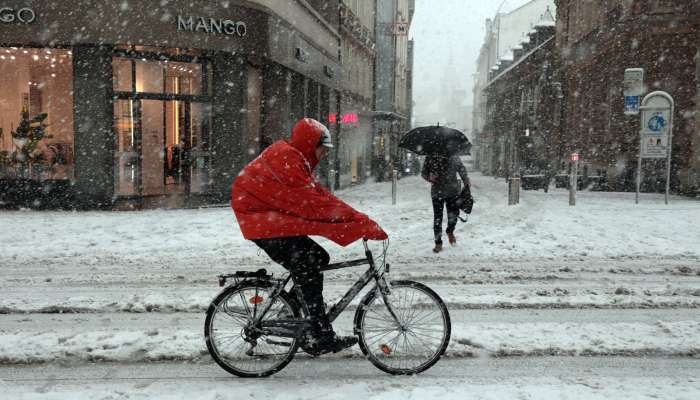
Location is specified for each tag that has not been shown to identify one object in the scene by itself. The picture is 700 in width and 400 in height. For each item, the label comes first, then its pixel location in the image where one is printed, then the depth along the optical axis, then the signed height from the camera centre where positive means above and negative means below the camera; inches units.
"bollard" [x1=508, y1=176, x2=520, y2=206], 724.0 -38.1
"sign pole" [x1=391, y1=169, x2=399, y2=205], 717.3 -40.5
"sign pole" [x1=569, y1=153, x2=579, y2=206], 700.0 -26.8
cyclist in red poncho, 162.1 -13.8
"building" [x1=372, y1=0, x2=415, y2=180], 1507.1 +207.1
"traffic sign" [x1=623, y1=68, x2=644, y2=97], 714.8 +93.9
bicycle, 170.7 -47.2
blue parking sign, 714.2 +69.1
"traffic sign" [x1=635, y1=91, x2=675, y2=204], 702.5 +41.0
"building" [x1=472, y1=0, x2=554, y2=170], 2674.7 +602.6
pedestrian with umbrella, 386.6 -3.3
